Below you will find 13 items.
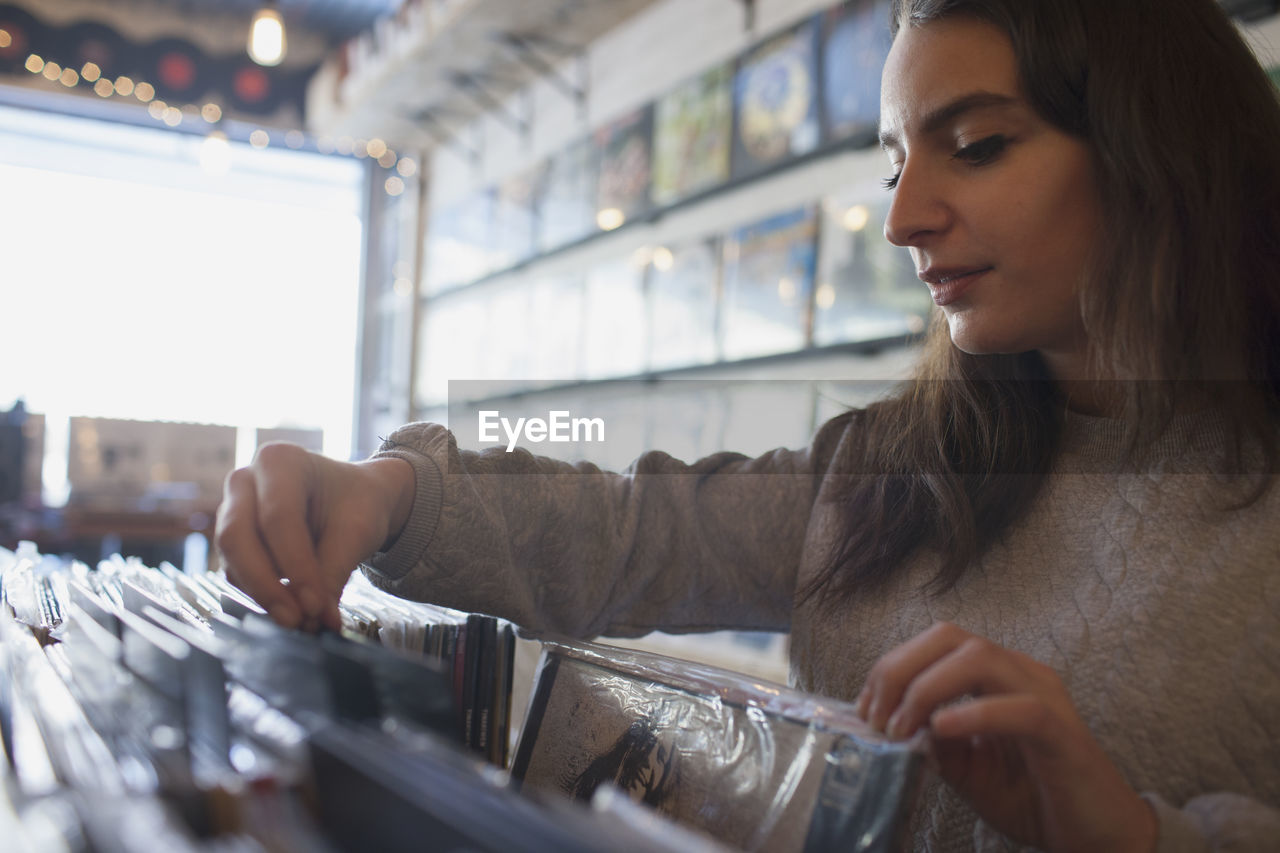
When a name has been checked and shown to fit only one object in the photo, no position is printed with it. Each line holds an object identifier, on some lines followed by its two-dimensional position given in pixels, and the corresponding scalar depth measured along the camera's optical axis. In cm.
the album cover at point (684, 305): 285
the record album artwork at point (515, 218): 398
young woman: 67
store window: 477
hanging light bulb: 379
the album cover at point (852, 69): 225
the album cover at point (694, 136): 284
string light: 457
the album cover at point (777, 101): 249
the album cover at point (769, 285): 248
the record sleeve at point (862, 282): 216
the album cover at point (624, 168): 323
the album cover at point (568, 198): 356
